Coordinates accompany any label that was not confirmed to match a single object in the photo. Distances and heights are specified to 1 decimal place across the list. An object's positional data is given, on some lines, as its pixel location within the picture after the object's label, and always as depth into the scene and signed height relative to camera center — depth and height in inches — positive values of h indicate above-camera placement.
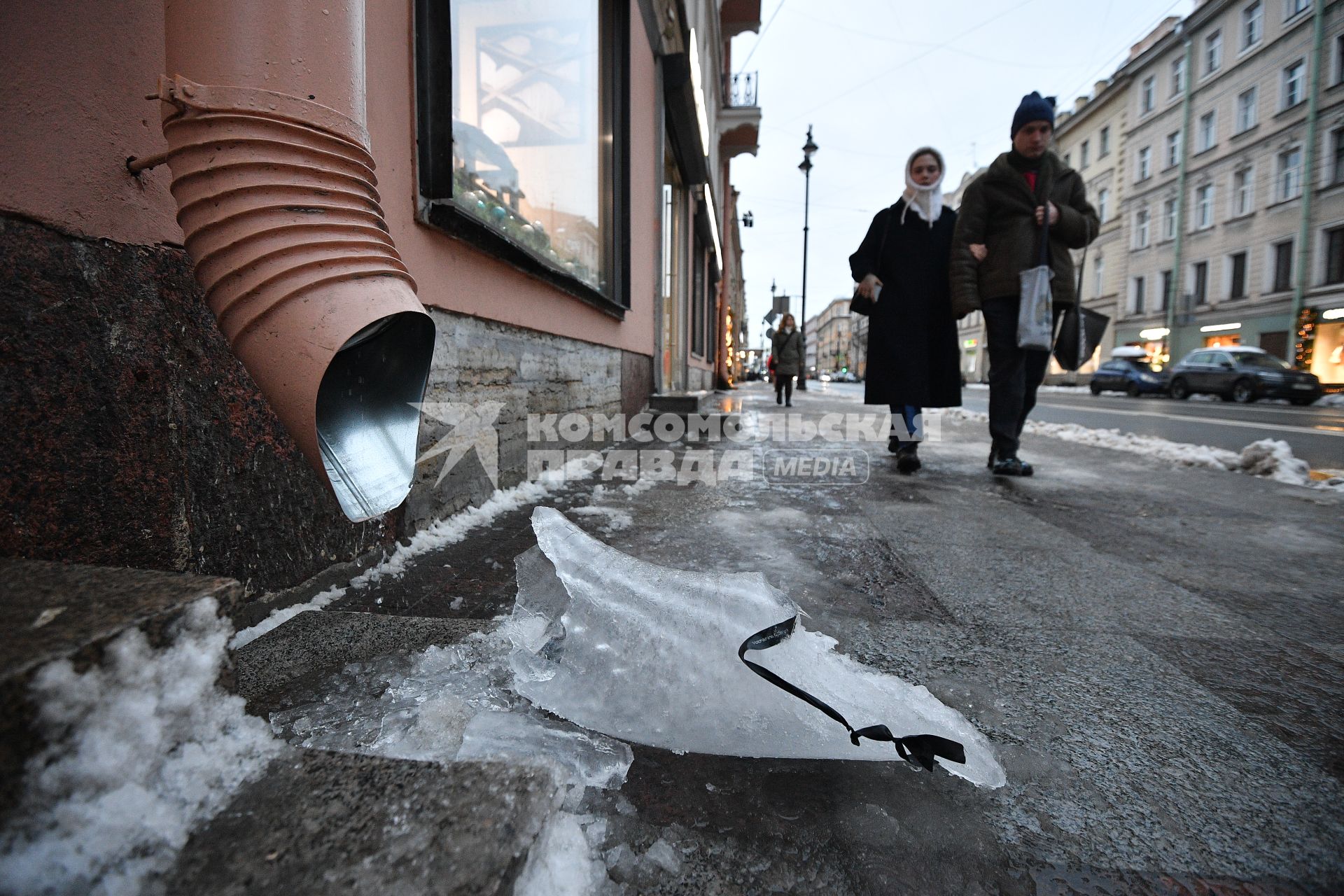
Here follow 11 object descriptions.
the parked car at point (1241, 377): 577.3 +18.7
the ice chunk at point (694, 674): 38.7 -20.2
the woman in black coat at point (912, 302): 154.6 +23.5
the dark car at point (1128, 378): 763.4 +22.1
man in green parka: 139.3 +36.3
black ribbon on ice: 34.1 -19.9
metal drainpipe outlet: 39.3 +10.0
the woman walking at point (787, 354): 453.1 +29.0
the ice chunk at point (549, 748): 36.1 -22.1
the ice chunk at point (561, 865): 26.5 -21.9
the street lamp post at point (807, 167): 967.6 +363.9
